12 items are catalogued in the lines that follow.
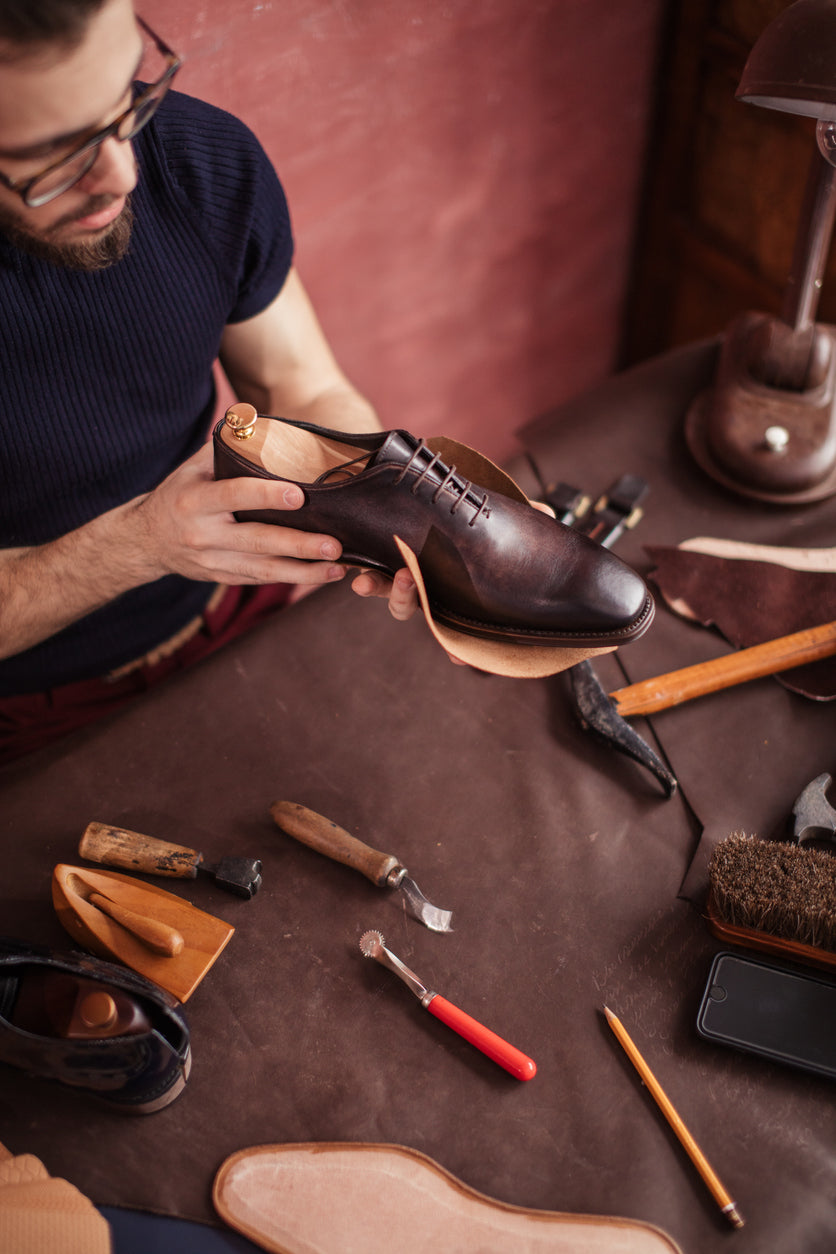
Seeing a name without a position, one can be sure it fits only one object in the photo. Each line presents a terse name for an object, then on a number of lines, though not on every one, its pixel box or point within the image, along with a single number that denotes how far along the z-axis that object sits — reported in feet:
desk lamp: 3.60
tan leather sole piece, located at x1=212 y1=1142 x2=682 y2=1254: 2.22
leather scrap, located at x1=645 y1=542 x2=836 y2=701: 3.40
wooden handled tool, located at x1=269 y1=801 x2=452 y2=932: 2.76
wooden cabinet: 5.60
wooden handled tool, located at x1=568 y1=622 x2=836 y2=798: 3.15
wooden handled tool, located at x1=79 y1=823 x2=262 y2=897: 2.82
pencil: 2.22
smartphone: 2.43
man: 2.50
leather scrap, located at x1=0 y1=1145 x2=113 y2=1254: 2.13
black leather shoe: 2.24
